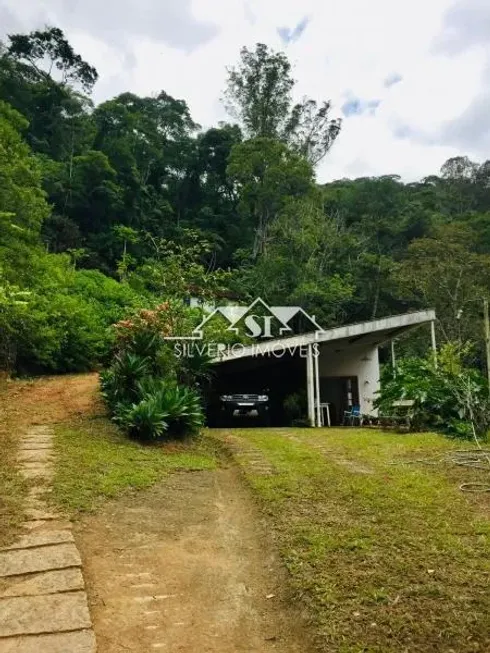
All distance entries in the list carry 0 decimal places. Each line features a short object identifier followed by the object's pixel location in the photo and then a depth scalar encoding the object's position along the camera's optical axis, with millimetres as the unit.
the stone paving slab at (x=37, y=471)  5586
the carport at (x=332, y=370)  14633
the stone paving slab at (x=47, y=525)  4207
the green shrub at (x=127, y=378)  8938
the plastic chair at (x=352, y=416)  14773
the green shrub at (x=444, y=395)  9820
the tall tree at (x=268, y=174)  24078
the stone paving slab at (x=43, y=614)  2844
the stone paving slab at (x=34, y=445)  6887
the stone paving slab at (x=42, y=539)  3854
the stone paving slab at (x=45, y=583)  3229
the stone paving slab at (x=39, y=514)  4439
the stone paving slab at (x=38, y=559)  3504
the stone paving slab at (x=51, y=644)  2658
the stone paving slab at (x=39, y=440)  7270
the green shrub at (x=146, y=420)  7734
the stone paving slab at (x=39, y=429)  7991
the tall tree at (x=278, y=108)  30781
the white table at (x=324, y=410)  15417
